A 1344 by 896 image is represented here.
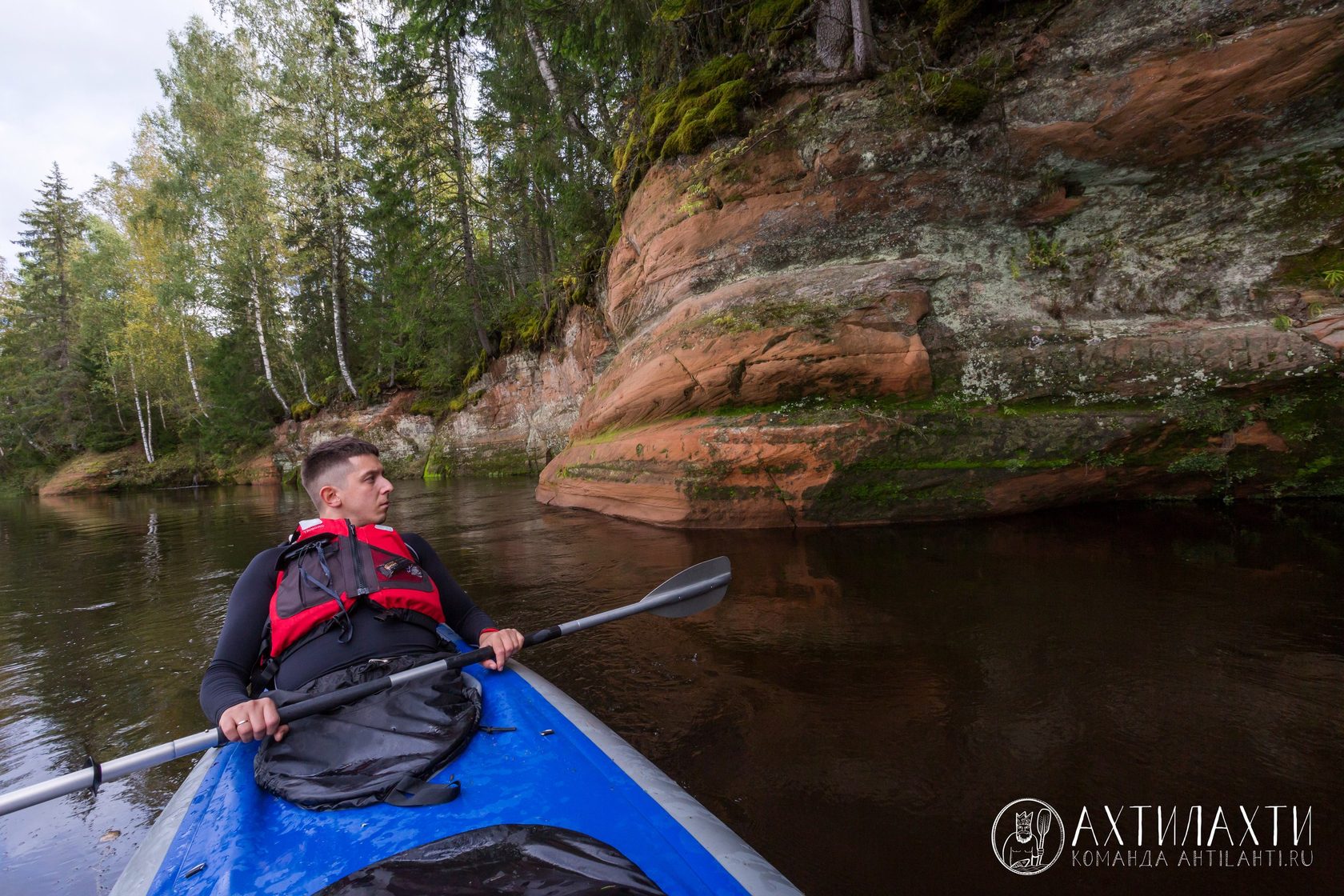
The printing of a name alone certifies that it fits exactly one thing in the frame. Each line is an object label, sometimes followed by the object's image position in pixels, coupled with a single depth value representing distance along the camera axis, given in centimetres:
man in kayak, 202
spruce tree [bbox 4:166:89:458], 2831
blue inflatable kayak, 125
